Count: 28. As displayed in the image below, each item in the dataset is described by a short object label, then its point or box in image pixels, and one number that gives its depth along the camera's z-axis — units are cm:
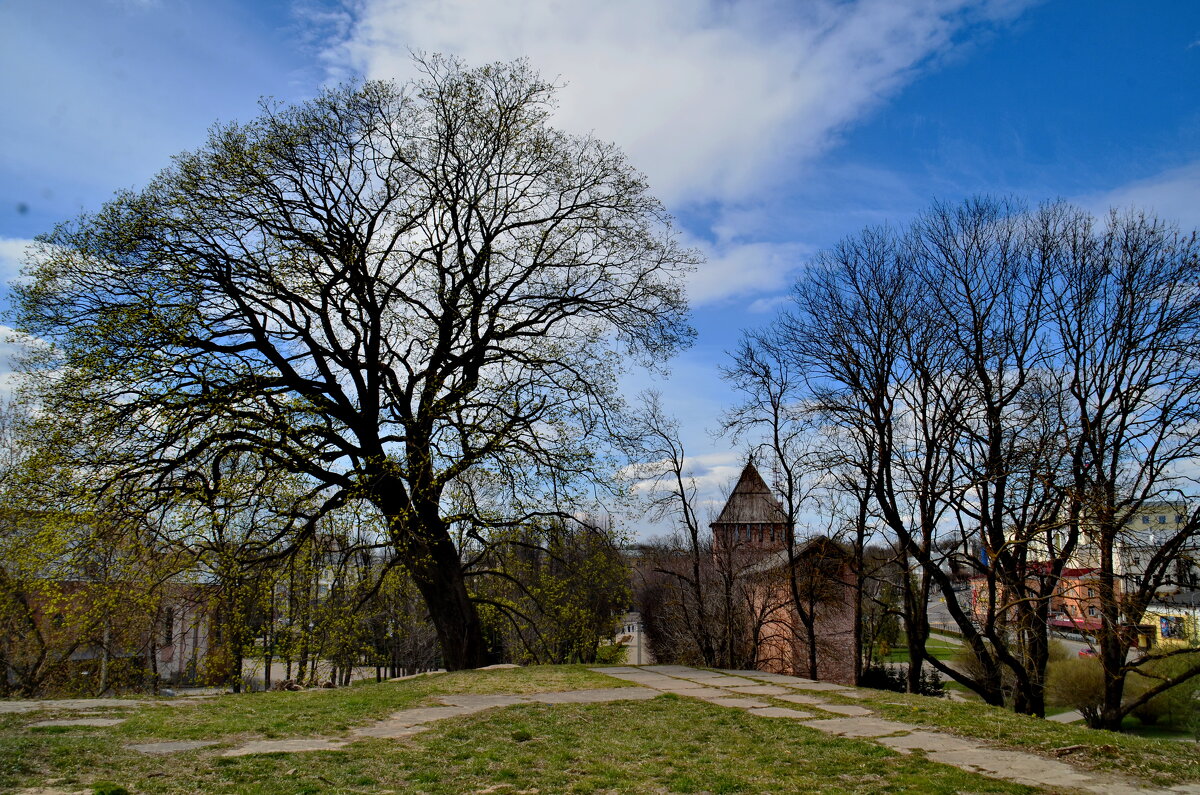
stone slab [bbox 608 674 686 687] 1054
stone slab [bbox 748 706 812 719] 759
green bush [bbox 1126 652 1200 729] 2484
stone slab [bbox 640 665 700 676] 1236
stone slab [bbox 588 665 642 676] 1196
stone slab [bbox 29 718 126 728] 644
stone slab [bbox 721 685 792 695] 950
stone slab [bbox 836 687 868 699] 897
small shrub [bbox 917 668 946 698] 2759
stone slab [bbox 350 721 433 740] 669
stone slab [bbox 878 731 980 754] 593
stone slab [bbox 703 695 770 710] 832
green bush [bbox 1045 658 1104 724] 2878
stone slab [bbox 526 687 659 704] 870
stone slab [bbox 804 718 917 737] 659
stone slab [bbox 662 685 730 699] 927
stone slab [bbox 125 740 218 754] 567
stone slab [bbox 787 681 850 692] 981
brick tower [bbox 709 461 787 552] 3012
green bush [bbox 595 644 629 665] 3193
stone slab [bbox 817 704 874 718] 767
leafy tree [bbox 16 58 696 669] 1079
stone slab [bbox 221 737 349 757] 573
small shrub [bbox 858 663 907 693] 2652
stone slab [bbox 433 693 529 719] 830
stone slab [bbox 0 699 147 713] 724
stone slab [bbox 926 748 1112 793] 480
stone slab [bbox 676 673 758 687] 1066
